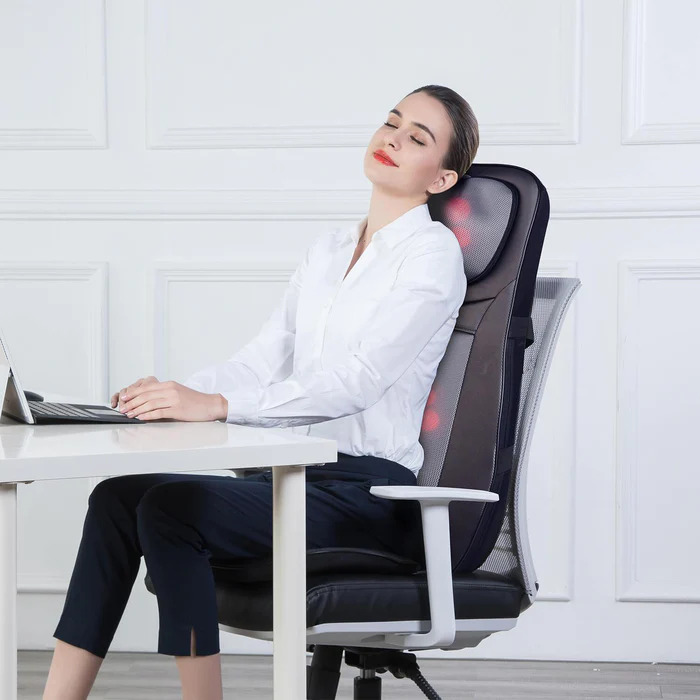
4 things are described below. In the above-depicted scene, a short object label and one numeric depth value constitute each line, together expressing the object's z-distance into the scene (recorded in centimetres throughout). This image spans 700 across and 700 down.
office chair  429
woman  421
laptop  419
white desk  380
